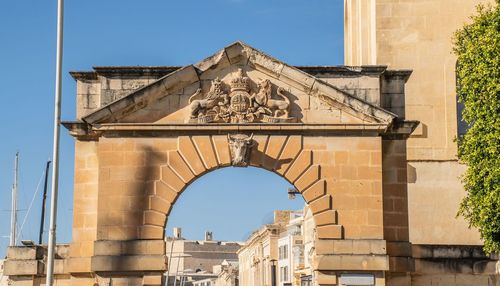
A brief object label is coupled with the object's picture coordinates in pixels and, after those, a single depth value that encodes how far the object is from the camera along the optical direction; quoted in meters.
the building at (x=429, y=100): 31.73
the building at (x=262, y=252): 75.88
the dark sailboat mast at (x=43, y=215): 45.59
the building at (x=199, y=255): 127.81
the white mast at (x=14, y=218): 53.06
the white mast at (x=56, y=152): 21.09
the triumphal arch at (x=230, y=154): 22.66
